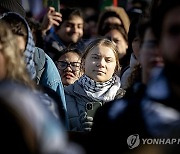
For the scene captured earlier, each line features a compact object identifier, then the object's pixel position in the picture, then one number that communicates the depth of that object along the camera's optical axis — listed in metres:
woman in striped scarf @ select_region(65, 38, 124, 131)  6.09
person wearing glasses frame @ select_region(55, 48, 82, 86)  7.23
